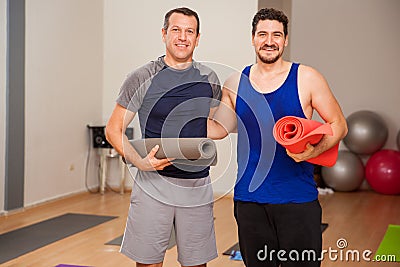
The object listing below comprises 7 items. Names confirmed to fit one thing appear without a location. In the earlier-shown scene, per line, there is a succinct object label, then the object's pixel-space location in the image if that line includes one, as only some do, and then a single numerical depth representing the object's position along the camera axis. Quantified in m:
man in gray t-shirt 2.37
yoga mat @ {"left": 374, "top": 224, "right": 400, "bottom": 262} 4.27
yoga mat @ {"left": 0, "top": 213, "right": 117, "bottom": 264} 4.42
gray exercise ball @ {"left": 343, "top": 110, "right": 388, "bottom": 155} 7.32
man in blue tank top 2.17
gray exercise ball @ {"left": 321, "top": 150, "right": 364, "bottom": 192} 7.32
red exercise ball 7.09
